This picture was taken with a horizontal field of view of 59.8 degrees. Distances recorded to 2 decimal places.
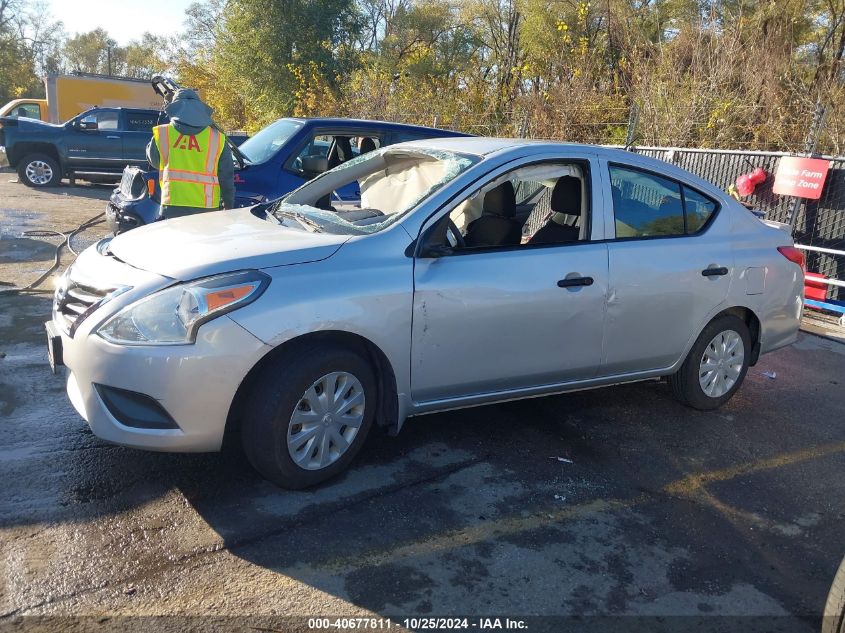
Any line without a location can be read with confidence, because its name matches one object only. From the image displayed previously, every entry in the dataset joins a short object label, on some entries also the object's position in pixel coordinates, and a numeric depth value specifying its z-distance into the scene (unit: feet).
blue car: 24.36
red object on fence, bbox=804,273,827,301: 28.53
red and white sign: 27.89
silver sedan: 10.63
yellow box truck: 78.43
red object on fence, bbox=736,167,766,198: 30.37
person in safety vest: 19.39
